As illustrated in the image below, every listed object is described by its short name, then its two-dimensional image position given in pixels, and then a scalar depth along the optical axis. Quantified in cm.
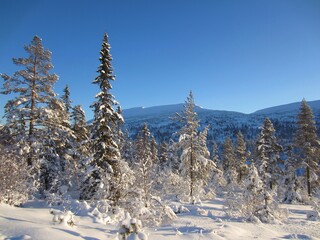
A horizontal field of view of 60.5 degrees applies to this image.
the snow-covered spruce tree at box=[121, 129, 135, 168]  4836
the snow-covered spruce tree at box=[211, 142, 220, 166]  6286
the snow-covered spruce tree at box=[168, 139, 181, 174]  5305
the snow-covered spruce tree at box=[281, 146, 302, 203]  3148
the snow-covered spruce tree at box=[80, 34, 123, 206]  1850
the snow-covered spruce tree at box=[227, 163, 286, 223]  1767
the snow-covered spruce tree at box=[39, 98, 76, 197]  2011
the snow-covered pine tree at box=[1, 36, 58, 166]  1873
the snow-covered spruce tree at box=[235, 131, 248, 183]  5118
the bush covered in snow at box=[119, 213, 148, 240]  855
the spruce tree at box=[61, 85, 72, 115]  2923
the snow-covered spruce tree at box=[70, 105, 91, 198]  2336
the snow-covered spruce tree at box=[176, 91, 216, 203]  2884
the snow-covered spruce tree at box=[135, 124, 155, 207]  1678
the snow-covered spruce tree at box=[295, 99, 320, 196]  3128
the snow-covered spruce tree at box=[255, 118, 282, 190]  3506
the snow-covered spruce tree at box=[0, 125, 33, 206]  1397
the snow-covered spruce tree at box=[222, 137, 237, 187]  5291
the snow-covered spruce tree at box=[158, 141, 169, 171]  5928
